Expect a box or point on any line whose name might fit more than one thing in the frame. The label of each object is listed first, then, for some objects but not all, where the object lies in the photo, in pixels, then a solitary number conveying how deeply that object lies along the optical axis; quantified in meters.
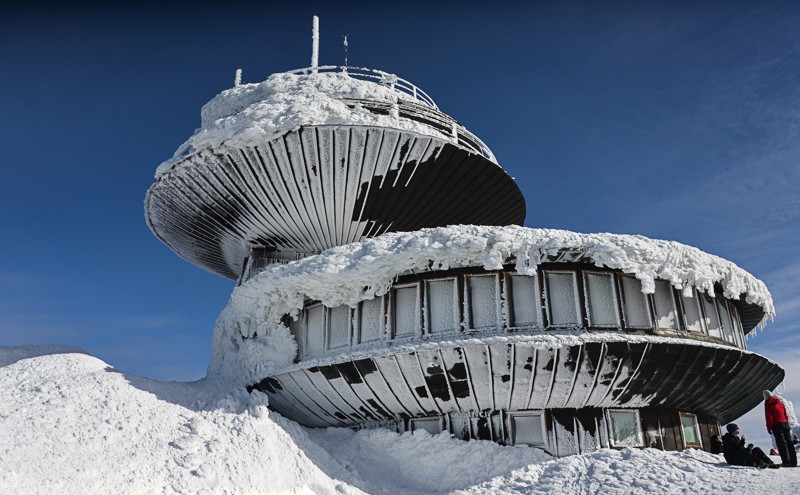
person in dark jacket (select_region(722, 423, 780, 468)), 9.56
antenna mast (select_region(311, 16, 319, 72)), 19.64
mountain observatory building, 11.22
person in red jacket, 10.03
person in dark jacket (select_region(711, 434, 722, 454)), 12.03
